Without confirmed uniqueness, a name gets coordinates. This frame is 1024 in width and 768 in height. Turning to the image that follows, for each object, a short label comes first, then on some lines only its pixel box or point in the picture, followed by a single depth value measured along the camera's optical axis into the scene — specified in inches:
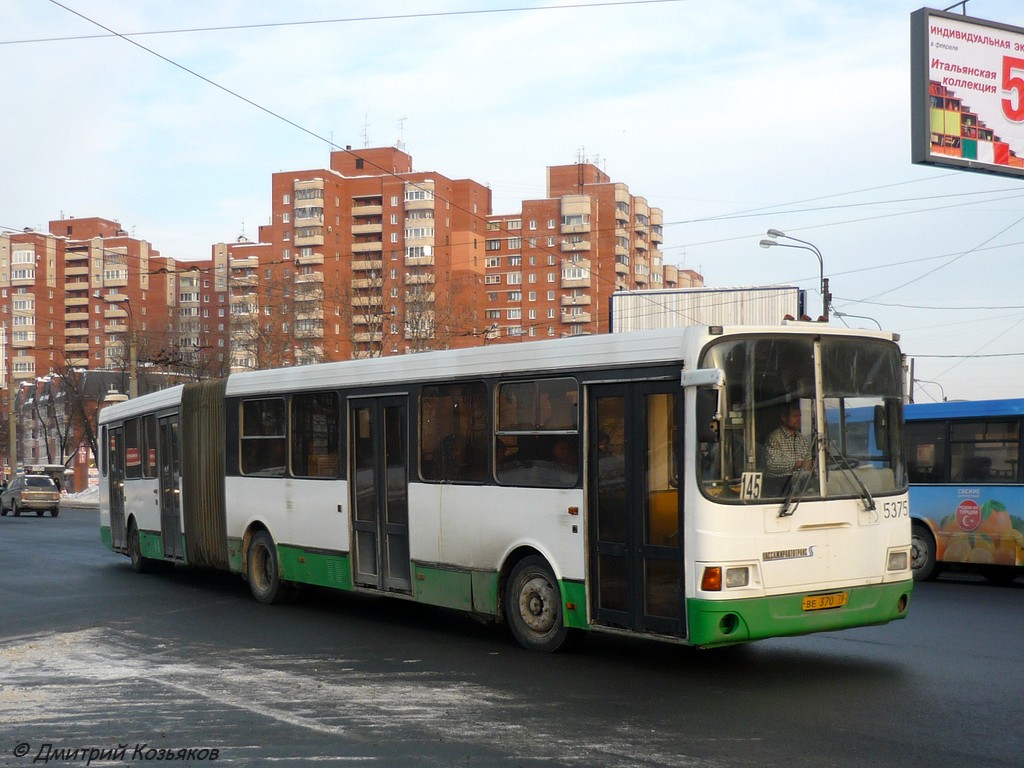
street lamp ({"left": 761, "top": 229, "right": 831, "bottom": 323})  1360.6
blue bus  631.2
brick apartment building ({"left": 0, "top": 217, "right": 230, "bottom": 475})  5492.1
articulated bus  348.8
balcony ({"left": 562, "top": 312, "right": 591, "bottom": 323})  4800.7
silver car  1828.2
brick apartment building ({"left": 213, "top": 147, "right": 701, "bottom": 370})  4399.6
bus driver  355.3
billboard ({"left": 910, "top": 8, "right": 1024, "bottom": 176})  769.6
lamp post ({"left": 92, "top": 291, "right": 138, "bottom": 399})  1605.6
